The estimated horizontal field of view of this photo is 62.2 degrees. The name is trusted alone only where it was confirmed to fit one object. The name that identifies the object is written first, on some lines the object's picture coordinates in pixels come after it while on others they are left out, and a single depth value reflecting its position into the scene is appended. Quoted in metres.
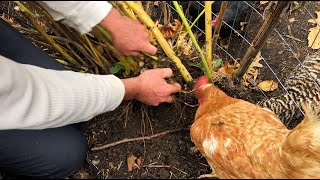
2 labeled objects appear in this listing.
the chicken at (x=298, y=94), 1.36
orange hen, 1.00
